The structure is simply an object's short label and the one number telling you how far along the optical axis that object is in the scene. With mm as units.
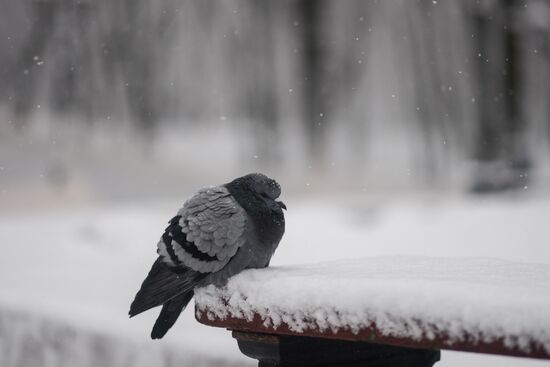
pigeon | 3998
